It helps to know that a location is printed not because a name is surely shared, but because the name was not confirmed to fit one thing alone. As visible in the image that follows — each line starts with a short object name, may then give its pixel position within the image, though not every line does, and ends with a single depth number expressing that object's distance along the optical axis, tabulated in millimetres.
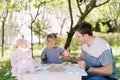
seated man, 1956
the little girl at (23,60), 1819
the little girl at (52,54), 2457
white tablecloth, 1821
